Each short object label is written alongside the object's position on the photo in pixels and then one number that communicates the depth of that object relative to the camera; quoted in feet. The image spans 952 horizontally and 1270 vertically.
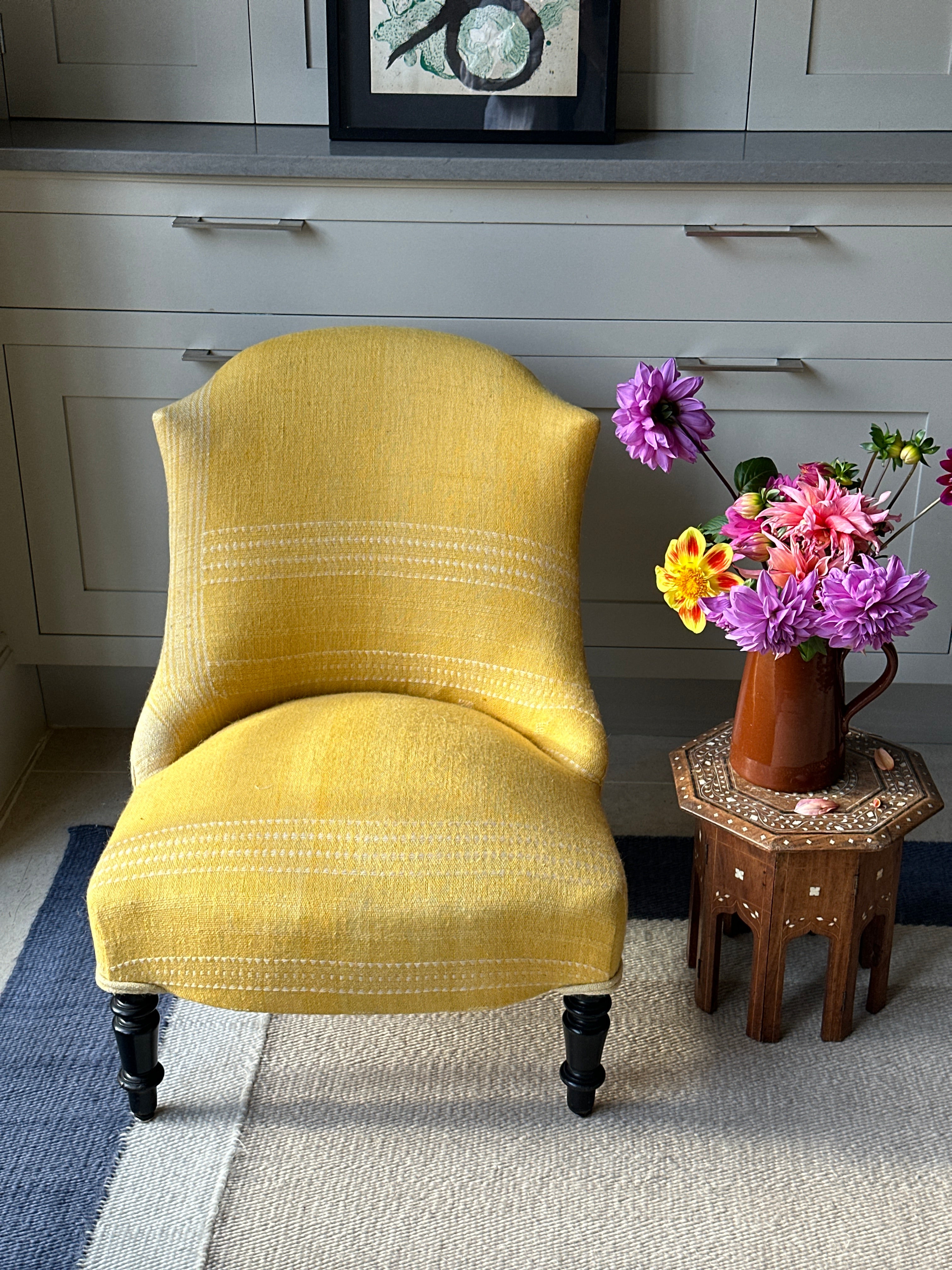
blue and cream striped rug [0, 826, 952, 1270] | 4.32
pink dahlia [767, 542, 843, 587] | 4.30
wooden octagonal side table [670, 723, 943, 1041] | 4.75
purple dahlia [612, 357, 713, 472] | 4.46
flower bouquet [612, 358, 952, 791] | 4.21
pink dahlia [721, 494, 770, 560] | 4.48
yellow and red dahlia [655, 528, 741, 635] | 4.45
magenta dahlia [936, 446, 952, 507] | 4.60
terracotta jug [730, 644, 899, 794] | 4.75
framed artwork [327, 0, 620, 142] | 6.05
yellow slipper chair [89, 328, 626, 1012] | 4.34
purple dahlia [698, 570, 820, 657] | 4.21
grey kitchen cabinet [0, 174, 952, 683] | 5.87
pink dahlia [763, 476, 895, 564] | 4.26
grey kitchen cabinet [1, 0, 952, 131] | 6.51
